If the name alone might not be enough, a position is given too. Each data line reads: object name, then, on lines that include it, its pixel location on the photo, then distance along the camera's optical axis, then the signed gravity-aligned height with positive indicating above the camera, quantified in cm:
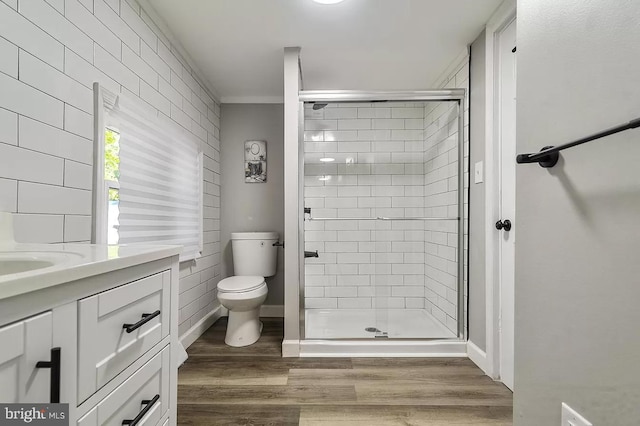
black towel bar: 62 +18
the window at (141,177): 150 +25
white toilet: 236 -53
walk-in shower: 233 +2
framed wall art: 319 +58
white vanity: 47 -22
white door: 179 +18
